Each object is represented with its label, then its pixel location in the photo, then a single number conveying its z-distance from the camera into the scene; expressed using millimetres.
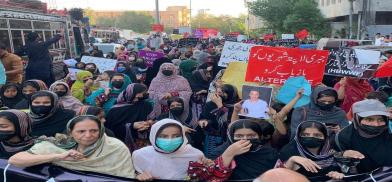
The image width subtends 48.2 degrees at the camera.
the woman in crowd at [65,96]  4652
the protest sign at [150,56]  8203
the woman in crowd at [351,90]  4941
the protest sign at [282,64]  4477
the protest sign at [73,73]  6949
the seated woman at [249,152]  2710
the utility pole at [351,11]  25766
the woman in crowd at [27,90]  4656
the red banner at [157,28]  22609
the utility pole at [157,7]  23089
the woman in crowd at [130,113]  4051
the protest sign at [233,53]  6402
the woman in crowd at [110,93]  4933
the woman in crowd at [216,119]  4164
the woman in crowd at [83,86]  5714
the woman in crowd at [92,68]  6953
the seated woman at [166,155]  2760
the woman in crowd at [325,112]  3656
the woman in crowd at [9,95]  4910
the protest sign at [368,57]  4520
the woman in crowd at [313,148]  2650
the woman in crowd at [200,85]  5176
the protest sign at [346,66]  4559
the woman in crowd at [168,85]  5227
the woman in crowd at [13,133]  2934
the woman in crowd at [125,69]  6824
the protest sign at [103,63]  7398
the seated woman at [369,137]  2828
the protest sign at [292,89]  4027
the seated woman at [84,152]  2611
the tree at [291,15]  33750
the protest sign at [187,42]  14140
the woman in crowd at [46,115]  3570
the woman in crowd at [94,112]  3670
